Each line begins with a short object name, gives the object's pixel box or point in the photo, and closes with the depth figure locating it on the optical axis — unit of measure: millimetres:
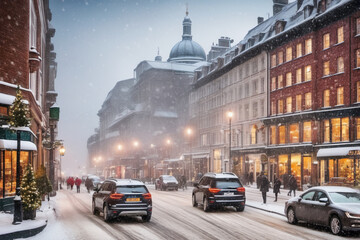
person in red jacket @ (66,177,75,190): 52725
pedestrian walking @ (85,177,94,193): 47750
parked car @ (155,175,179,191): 47406
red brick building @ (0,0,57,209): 20484
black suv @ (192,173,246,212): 22078
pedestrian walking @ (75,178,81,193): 46481
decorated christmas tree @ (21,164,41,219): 17734
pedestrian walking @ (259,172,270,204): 26281
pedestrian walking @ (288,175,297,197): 35594
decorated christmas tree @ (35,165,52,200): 21373
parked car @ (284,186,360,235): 14766
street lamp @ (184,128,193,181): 76750
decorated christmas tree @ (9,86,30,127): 16944
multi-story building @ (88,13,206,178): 92188
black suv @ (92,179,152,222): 18359
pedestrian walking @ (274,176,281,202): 29116
